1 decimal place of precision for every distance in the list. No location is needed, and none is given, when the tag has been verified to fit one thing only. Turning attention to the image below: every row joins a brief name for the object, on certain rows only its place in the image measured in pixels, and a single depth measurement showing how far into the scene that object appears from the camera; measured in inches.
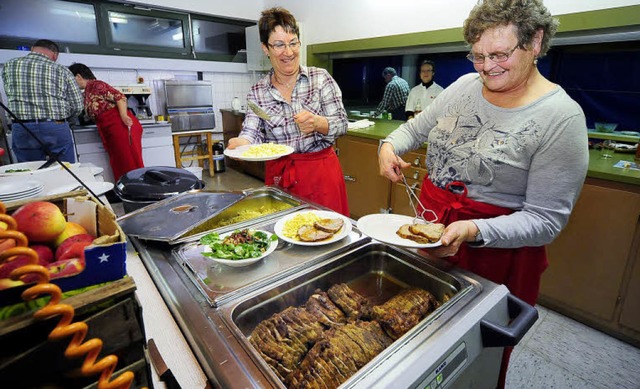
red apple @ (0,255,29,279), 17.1
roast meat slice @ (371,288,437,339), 33.3
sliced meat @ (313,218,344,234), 46.4
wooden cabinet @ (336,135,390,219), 131.5
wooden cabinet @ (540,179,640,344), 74.3
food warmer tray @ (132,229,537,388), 26.6
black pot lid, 60.1
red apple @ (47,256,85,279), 17.9
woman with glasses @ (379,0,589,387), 39.1
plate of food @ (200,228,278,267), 40.3
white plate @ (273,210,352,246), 44.4
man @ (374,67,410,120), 161.3
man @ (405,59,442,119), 145.1
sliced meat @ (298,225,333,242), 45.0
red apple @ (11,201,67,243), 22.5
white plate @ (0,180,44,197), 47.4
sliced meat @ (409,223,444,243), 39.9
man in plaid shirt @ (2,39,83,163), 136.6
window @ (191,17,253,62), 225.1
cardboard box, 16.1
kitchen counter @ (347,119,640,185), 72.2
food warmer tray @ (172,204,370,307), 36.4
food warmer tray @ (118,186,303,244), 46.6
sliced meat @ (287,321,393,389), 27.8
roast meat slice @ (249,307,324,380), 30.8
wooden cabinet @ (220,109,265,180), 210.2
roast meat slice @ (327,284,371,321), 36.8
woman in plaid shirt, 72.8
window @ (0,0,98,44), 169.2
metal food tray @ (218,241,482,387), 30.1
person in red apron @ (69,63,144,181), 156.8
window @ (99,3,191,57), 194.7
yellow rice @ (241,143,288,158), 62.9
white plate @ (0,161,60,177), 66.3
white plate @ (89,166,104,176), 76.1
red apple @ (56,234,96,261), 22.3
